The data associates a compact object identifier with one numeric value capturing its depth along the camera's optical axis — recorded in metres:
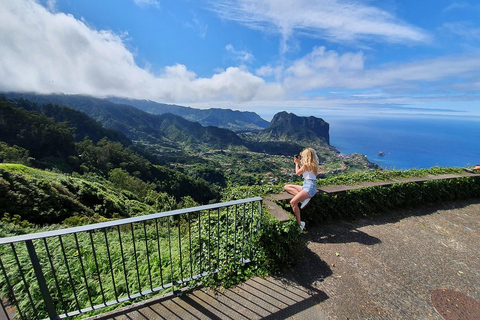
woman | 3.74
